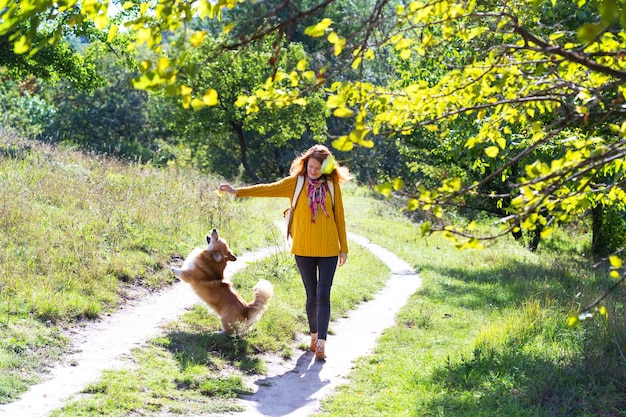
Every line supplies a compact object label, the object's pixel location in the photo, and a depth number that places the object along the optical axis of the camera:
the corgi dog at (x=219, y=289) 8.30
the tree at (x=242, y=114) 30.58
